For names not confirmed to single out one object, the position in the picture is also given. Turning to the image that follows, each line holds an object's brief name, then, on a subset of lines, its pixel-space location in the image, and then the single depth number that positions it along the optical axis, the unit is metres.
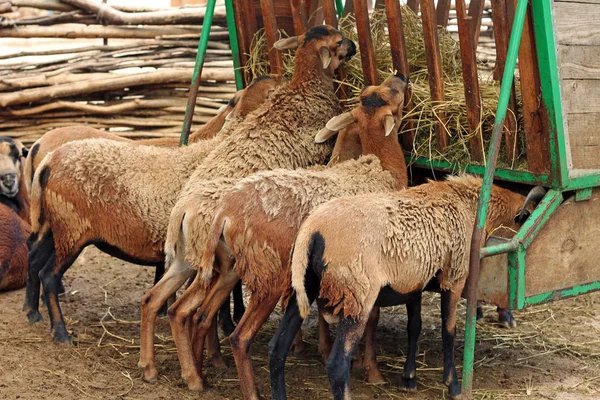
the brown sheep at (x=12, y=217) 8.00
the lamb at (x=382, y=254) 4.98
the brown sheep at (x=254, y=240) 5.45
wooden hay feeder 5.39
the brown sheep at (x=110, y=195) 6.44
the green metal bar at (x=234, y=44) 7.82
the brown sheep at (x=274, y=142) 5.96
